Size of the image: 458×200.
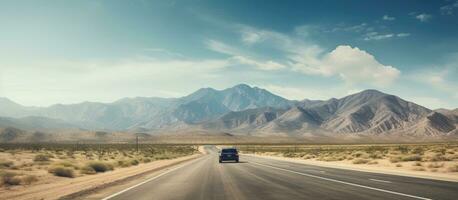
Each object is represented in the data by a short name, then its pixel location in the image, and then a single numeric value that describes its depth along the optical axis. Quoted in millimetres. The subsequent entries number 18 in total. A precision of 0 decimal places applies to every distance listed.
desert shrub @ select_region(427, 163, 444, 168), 28433
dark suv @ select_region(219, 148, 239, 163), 44188
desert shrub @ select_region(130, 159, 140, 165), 40644
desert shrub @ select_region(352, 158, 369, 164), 39350
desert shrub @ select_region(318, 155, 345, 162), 47831
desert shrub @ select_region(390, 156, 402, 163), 37594
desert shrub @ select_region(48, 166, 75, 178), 24625
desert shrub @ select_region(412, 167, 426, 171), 27823
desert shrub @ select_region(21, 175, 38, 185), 19875
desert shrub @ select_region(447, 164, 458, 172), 25486
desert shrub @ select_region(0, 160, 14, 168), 31630
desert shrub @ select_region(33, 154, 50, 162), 42238
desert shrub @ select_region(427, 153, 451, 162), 36753
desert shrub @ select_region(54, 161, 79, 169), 28922
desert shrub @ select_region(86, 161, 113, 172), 29850
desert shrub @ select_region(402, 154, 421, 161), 38469
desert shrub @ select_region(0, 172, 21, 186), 19014
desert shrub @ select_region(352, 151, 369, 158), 51769
